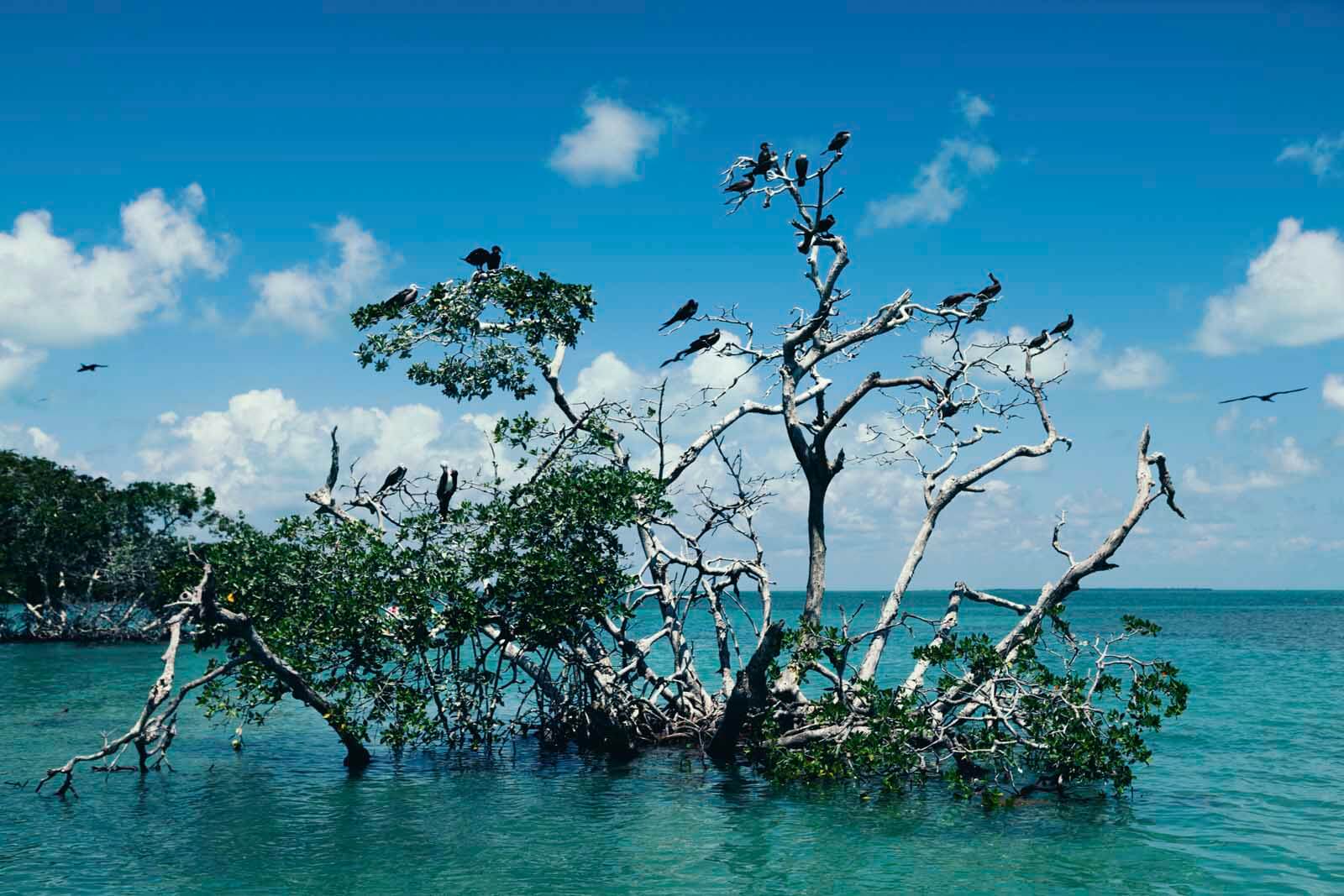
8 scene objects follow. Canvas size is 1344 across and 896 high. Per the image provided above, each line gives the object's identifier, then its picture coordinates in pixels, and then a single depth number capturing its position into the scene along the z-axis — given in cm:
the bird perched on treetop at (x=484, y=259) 1712
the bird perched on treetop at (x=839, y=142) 1432
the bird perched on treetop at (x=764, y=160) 1496
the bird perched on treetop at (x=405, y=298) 1702
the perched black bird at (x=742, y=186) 1507
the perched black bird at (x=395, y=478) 1725
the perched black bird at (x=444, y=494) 1697
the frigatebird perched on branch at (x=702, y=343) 1588
